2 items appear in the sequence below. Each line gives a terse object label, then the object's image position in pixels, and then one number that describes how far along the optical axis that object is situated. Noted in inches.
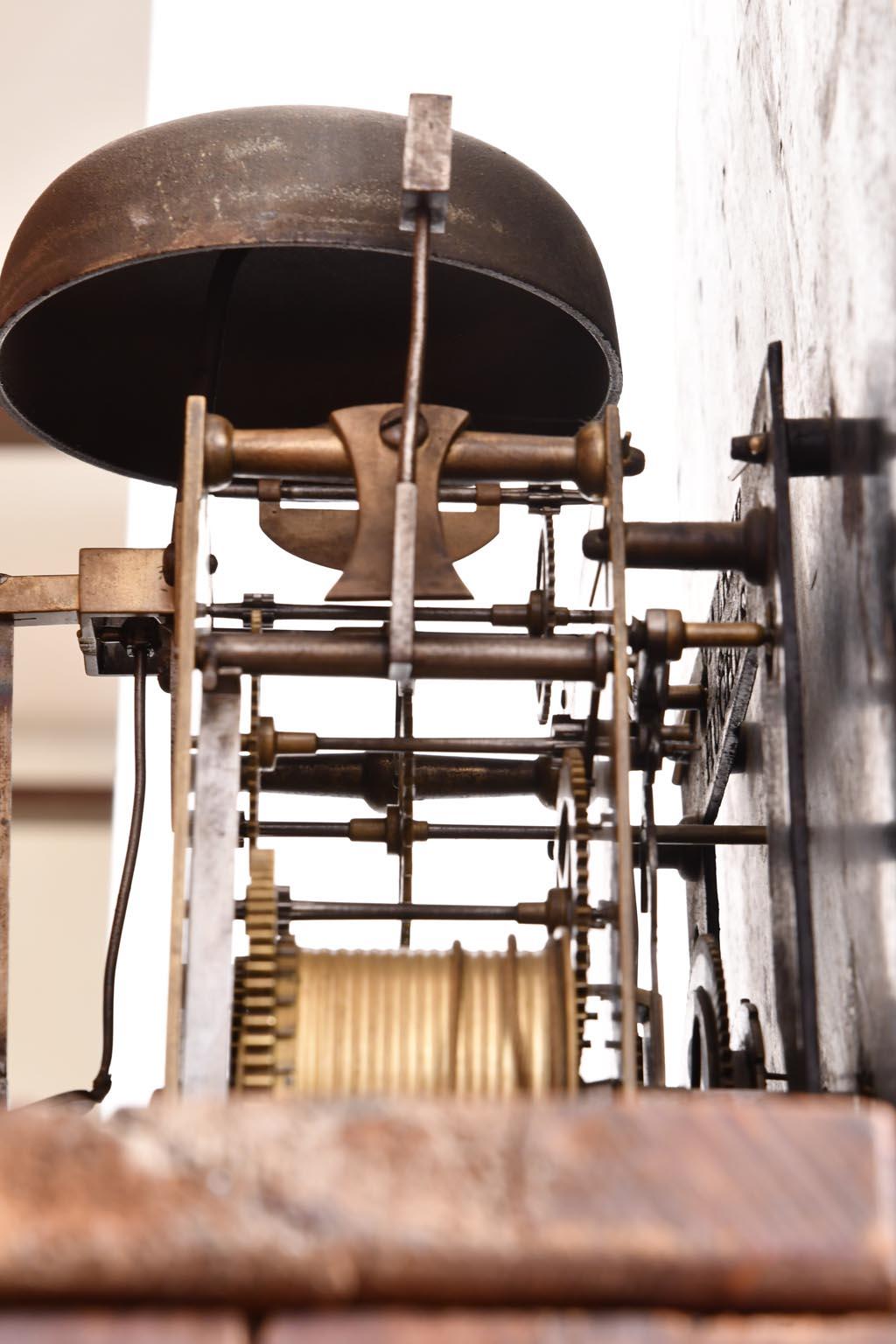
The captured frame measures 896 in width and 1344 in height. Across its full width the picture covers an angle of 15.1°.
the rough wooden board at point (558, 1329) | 15.7
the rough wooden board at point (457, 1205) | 15.7
